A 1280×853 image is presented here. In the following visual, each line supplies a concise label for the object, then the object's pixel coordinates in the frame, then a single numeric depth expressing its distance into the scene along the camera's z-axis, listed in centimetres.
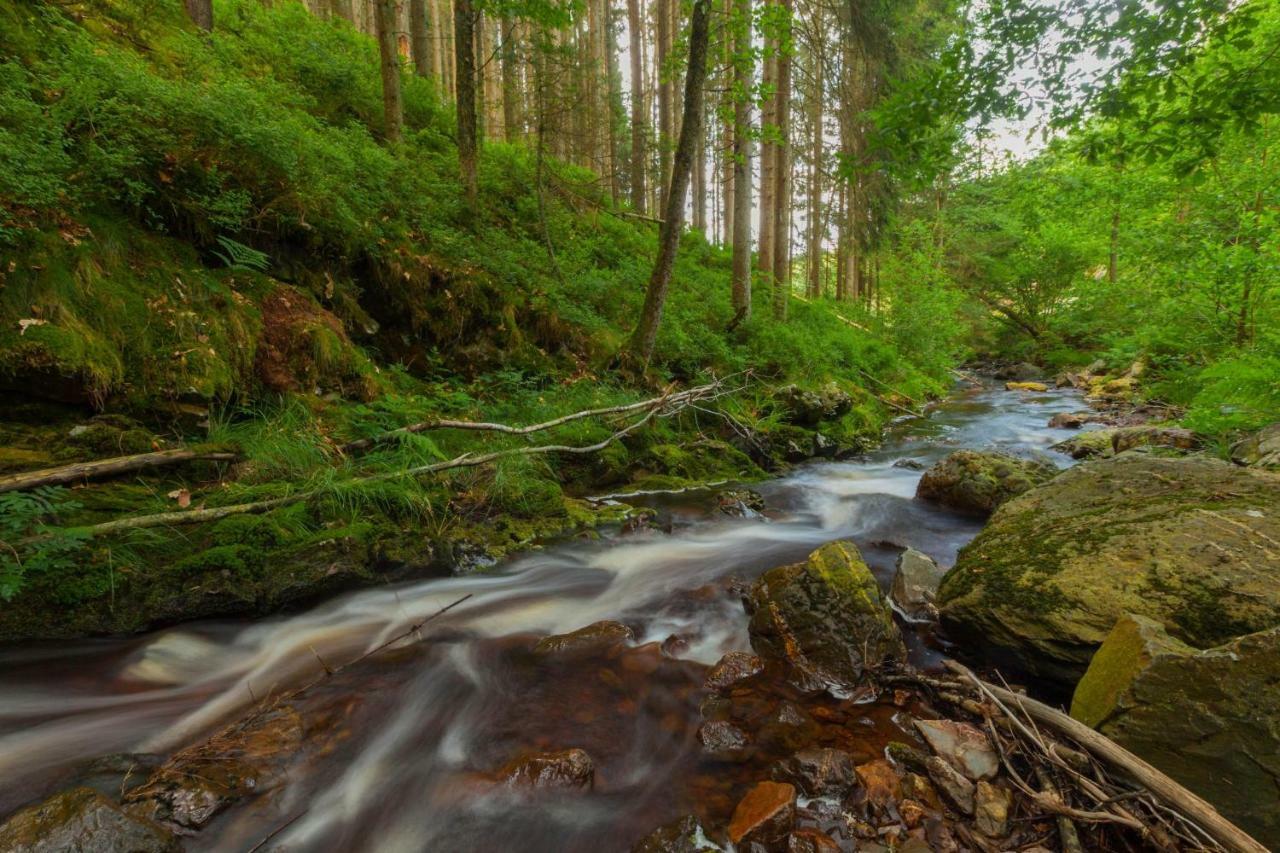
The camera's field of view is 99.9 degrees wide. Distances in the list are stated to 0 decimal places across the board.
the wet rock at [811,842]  224
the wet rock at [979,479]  618
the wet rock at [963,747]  251
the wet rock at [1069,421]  1117
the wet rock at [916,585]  405
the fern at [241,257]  520
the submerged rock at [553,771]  270
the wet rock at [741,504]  646
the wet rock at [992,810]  226
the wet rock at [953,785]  238
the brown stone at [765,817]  232
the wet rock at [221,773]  232
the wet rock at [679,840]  234
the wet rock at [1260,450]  535
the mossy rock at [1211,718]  205
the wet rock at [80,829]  191
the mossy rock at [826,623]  337
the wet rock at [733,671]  343
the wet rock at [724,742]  289
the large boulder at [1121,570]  284
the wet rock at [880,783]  246
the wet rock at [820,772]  257
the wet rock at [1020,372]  2080
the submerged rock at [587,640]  383
